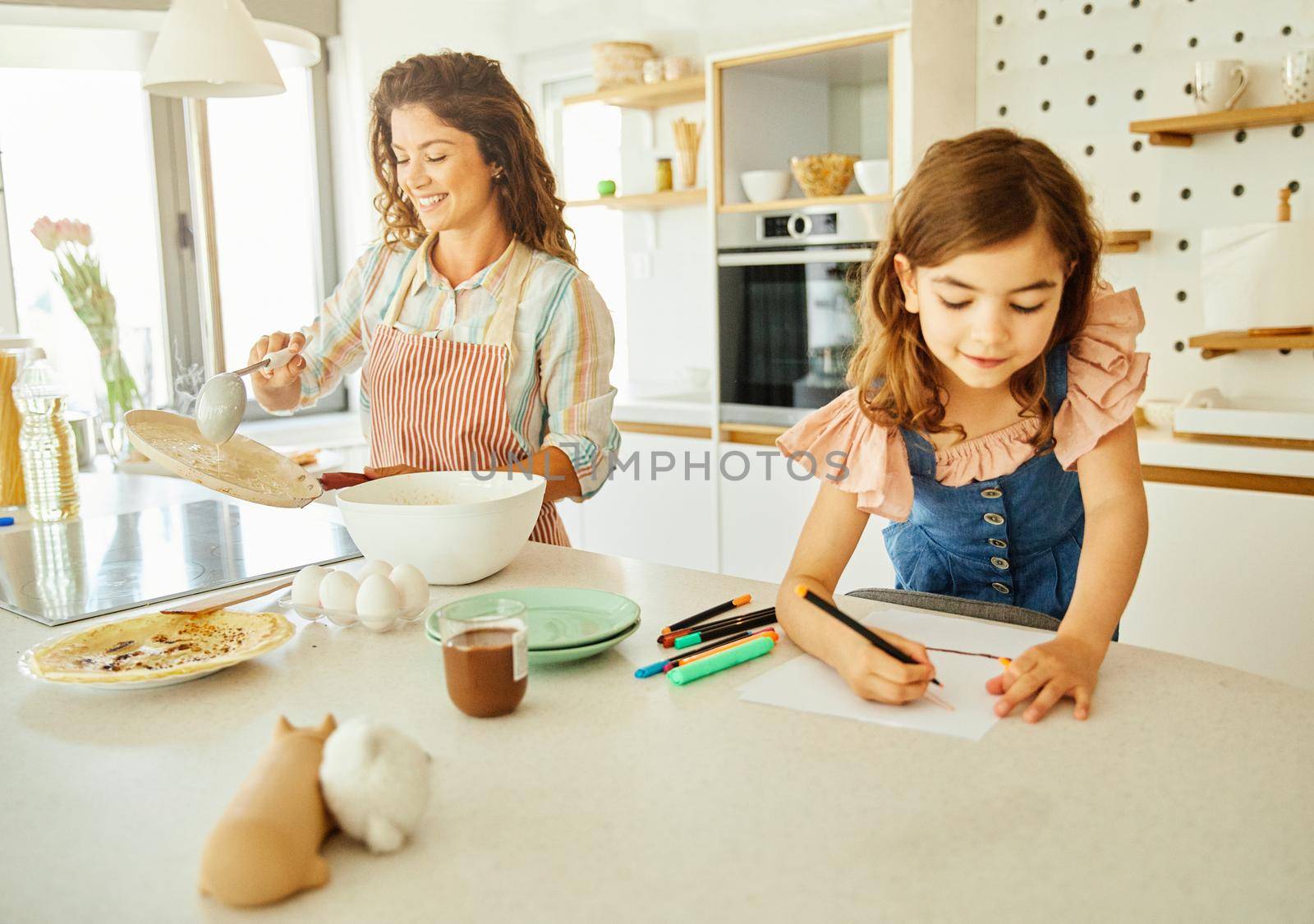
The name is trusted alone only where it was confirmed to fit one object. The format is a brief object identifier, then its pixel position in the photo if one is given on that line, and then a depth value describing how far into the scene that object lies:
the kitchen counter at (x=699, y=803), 0.72
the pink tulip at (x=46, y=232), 2.71
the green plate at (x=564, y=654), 1.10
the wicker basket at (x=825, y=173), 3.12
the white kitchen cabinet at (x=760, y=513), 3.27
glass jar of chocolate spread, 0.98
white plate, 1.07
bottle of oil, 1.89
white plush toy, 0.75
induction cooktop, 1.43
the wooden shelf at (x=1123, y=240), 2.88
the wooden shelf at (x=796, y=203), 3.02
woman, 1.83
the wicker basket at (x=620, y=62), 3.60
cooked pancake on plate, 1.08
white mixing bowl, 1.38
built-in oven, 3.11
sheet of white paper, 0.99
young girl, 1.21
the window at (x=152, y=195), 3.41
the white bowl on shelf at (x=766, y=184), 3.22
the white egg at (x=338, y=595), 1.25
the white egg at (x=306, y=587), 1.30
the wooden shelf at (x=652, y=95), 3.47
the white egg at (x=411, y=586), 1.27
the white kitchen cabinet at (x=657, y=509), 3.51
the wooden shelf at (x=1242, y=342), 2.50
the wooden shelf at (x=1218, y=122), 2.54
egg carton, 1.25
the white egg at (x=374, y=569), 1.30
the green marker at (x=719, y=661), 1.08
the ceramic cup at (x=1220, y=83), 2.62
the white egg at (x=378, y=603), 1.23
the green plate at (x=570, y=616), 1.14
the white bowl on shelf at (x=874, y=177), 2.98
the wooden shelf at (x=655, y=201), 3.54
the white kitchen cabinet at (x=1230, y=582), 2.39
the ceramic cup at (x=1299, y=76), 2.53
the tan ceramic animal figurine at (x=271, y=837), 0.70
